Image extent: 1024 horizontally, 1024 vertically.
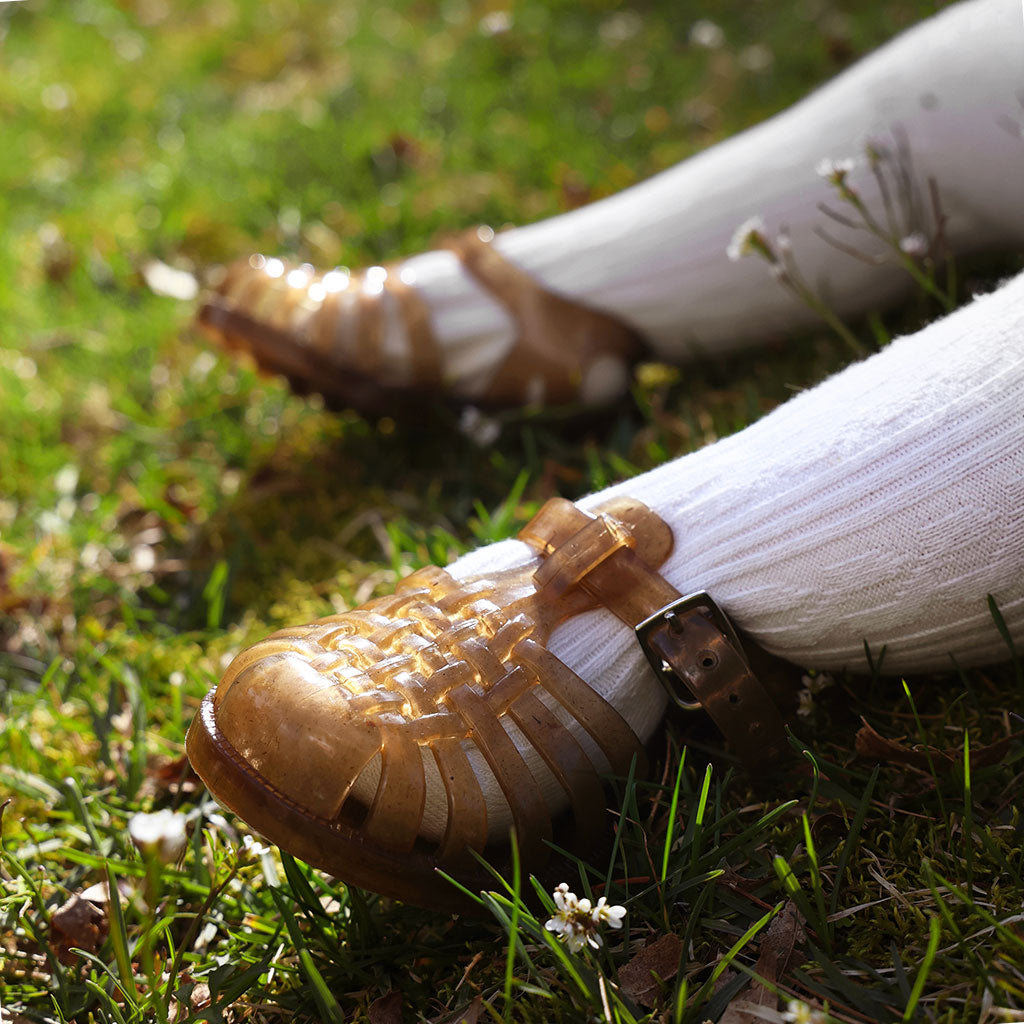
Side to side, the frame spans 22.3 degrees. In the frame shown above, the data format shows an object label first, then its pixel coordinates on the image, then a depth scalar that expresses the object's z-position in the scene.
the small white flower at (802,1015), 0.52
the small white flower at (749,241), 0.65
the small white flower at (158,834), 0.50
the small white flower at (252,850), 0.59
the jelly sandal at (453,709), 0.56
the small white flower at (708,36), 1.03
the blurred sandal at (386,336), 0.73
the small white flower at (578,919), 0.54
